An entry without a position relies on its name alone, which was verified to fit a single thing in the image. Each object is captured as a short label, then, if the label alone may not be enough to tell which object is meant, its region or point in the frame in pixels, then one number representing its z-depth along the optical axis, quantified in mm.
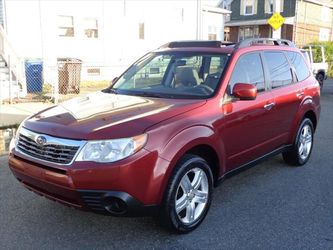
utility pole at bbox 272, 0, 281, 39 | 16081
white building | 15578
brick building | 34375
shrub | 26522
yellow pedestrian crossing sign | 14963
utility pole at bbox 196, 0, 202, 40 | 22266
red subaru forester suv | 3285
